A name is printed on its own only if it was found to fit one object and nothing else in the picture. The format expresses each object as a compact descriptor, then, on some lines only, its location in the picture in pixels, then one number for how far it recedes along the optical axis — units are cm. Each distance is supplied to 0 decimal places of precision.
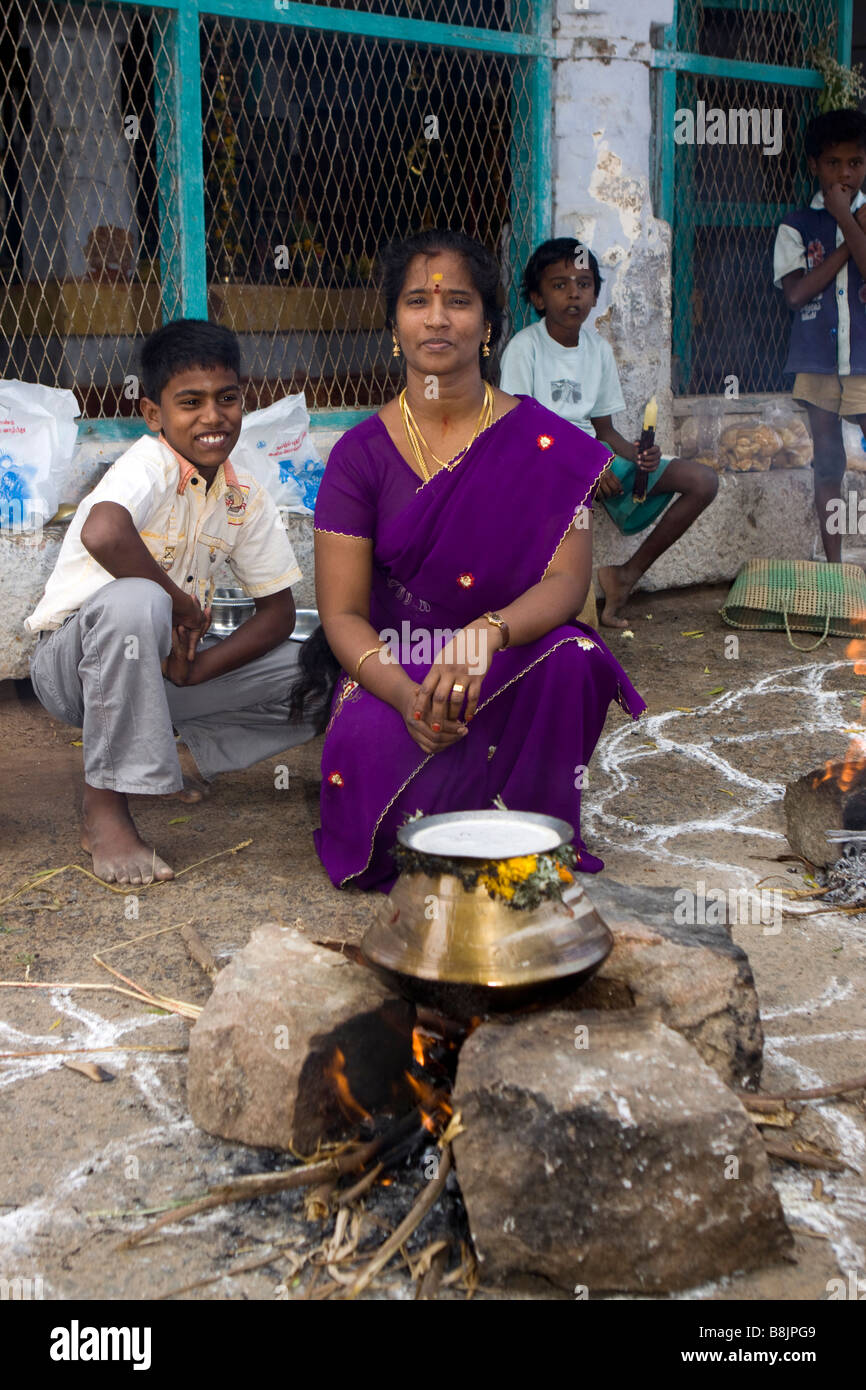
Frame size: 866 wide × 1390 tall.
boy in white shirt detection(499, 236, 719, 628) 560
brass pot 220
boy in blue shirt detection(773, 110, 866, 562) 640
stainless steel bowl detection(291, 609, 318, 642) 461
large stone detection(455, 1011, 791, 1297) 199
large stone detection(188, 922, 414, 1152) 229
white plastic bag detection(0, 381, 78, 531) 478
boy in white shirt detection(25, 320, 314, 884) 345
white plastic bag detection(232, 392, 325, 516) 527
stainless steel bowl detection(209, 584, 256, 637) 466
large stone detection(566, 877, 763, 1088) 243
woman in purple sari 339
